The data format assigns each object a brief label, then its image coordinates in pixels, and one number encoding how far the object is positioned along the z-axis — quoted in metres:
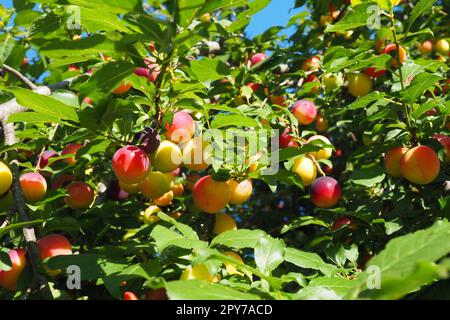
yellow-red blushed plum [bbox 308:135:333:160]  0.97
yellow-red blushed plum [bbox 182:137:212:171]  0.86
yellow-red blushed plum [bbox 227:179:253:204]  0.88
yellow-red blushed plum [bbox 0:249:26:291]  0.82
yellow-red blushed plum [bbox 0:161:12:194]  0.81
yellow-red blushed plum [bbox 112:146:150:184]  0.80
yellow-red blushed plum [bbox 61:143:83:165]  0.93
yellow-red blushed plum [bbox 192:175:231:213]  0.85
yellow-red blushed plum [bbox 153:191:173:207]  0.98
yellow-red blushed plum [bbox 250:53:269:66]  1.08
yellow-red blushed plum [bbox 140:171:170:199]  0.89
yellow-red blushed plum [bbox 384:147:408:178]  0.91
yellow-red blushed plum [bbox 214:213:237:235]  0.88
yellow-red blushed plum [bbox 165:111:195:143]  0.85
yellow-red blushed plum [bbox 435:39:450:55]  1.23
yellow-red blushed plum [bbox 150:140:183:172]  0.84
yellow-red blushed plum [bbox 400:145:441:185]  0.87
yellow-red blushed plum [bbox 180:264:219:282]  0.73
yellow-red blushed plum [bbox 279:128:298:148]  0.97
